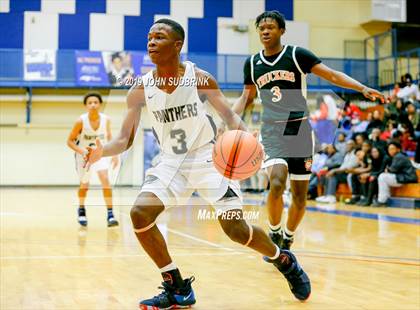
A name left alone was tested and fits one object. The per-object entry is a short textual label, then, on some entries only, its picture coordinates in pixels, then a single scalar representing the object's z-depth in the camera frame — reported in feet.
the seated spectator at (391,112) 50.37
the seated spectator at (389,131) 47.14
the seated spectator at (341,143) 49.34
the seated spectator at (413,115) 49.41
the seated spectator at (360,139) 45.75
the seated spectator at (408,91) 55.57
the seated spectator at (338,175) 46.24
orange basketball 12.64
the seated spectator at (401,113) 48.04
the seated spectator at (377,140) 42.47
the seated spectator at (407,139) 47.01
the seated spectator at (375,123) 48.60
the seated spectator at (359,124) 53.50
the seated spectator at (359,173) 43.55
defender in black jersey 16.55
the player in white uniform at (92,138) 27.99
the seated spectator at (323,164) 48.91
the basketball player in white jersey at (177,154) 12.14
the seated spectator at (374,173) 41.68
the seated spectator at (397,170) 40.57
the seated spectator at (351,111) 59.06
